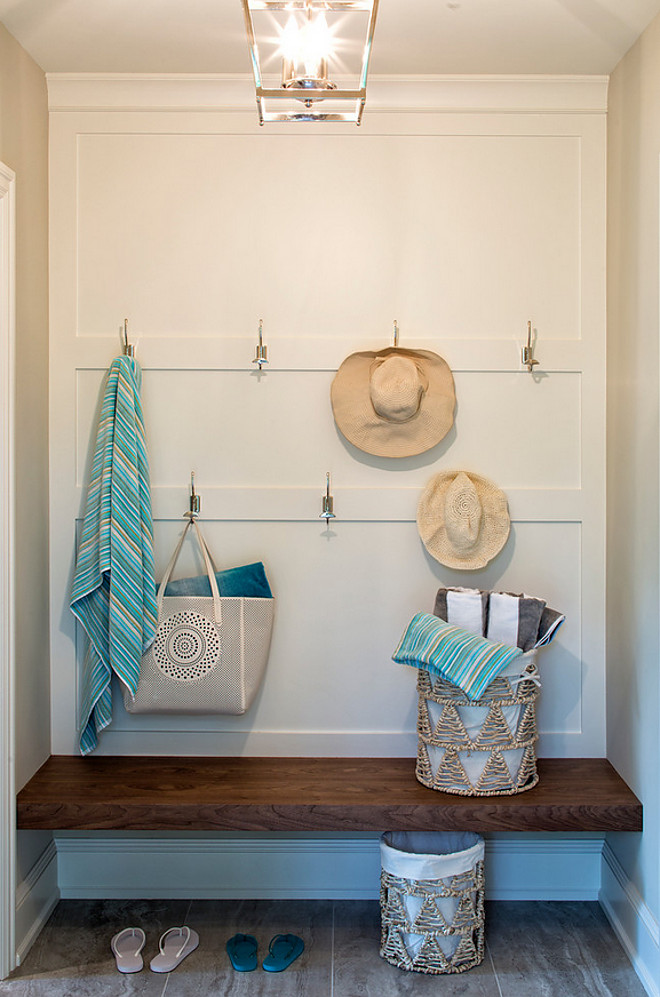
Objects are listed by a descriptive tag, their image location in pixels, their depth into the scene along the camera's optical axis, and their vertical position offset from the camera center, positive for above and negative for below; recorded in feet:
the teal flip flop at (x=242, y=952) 7.23 -4.07
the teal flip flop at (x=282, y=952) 7.22 -4.07
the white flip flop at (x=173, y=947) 7.26 -4.09
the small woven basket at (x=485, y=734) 7.30 -2.10
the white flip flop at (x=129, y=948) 7.26 -4.08
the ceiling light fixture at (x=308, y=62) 4.89 +2.71
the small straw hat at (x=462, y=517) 7.94 -0.19
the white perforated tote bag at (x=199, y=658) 7.91 -1.53
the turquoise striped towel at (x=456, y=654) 7.02 -1.36
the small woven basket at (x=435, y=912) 7.19 -3.64
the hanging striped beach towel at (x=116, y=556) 7.80 -0.54
